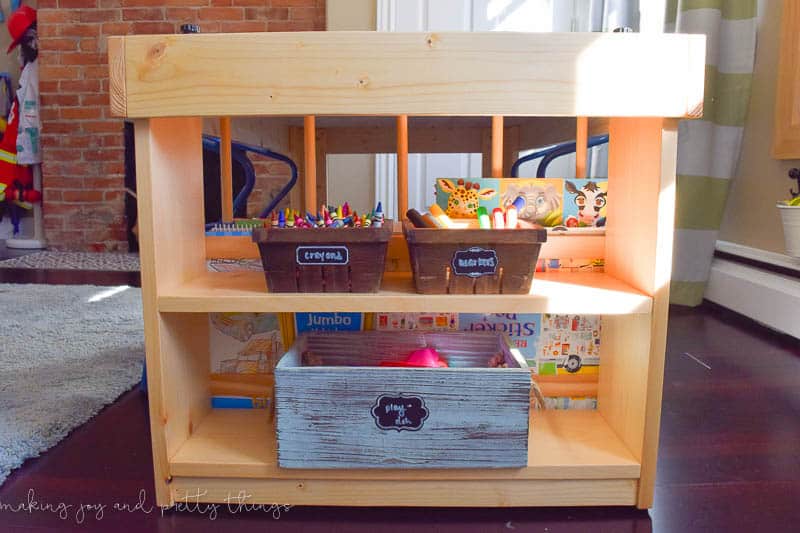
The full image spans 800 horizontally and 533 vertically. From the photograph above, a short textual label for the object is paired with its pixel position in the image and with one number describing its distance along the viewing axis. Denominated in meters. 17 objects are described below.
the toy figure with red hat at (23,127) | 3.67
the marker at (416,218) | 0.93
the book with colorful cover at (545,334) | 1.09
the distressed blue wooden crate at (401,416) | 0.86
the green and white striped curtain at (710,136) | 2.17
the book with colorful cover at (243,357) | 1.11
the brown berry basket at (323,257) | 0.86
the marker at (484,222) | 0.92
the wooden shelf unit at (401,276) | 0.80
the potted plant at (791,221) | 1.83
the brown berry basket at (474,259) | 0.86
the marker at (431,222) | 0.93
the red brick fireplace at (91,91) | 3.47
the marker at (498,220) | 0.92
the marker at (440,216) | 0.95
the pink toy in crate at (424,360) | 0.97
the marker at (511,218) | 0.92
